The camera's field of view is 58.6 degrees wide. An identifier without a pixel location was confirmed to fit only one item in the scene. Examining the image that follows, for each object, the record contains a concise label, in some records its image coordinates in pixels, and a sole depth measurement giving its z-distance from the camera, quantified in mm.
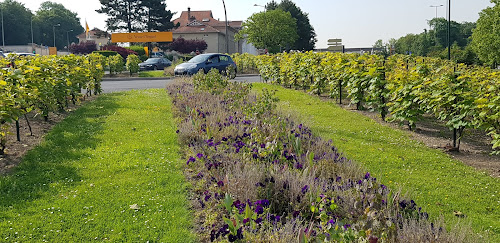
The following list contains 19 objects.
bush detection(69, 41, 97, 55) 69875
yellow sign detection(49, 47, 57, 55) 57875
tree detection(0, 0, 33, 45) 84938
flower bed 3246
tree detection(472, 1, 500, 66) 38219
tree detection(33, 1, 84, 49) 99688
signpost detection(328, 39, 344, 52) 27047
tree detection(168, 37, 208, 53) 64500
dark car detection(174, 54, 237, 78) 21934
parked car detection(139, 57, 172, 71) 34281
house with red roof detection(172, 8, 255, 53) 75938
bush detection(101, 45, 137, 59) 46281
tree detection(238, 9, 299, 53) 63781
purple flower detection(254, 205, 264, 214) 3671
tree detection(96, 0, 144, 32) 65000
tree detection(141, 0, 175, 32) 65500
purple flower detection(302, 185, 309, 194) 4135
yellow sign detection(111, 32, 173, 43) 50875
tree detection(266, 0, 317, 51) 76812
